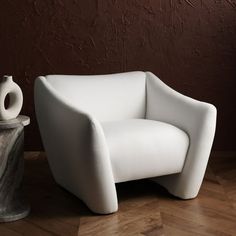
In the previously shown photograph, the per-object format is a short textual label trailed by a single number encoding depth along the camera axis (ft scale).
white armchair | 6.88
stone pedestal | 6.97
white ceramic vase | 7.01
